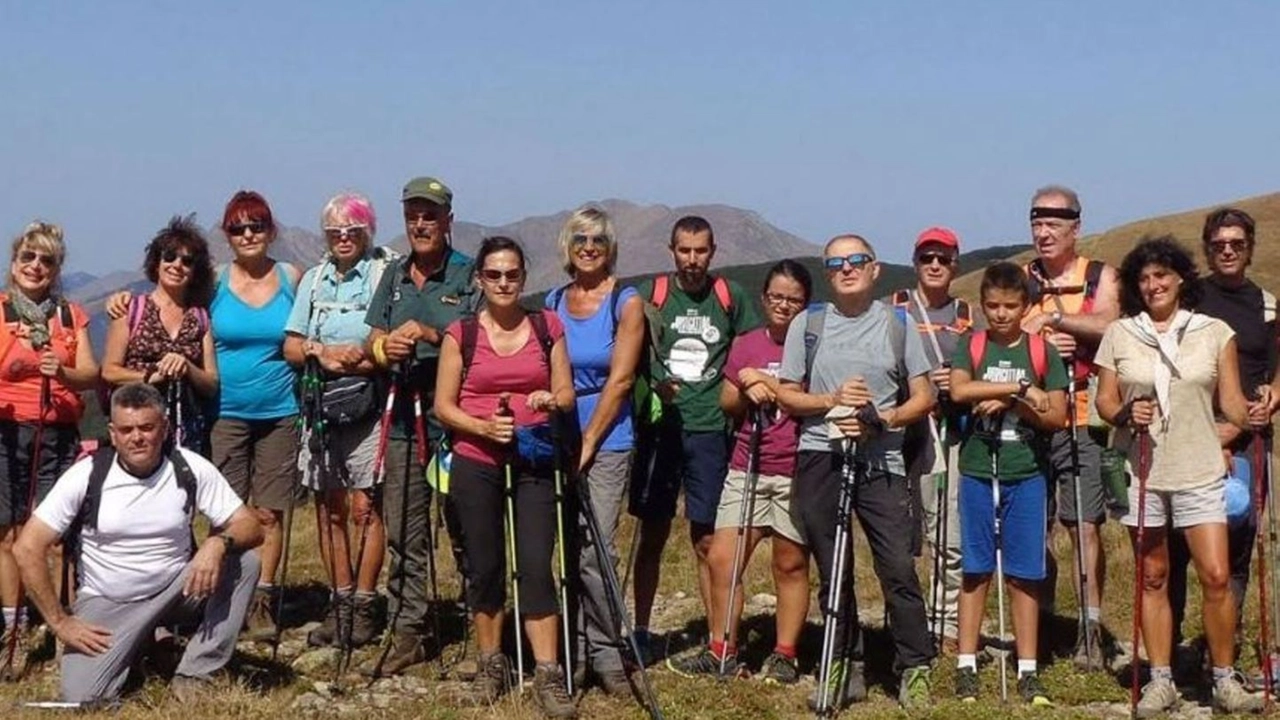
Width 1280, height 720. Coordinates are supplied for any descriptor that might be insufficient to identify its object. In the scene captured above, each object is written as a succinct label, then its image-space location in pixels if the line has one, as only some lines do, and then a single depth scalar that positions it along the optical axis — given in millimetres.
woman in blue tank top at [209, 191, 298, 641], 9141
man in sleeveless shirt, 8602
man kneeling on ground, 7777
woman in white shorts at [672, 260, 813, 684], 8648
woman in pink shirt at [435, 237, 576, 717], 7922
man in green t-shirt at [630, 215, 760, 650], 8906
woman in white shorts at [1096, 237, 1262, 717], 7891
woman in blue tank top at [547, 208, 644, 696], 8250
